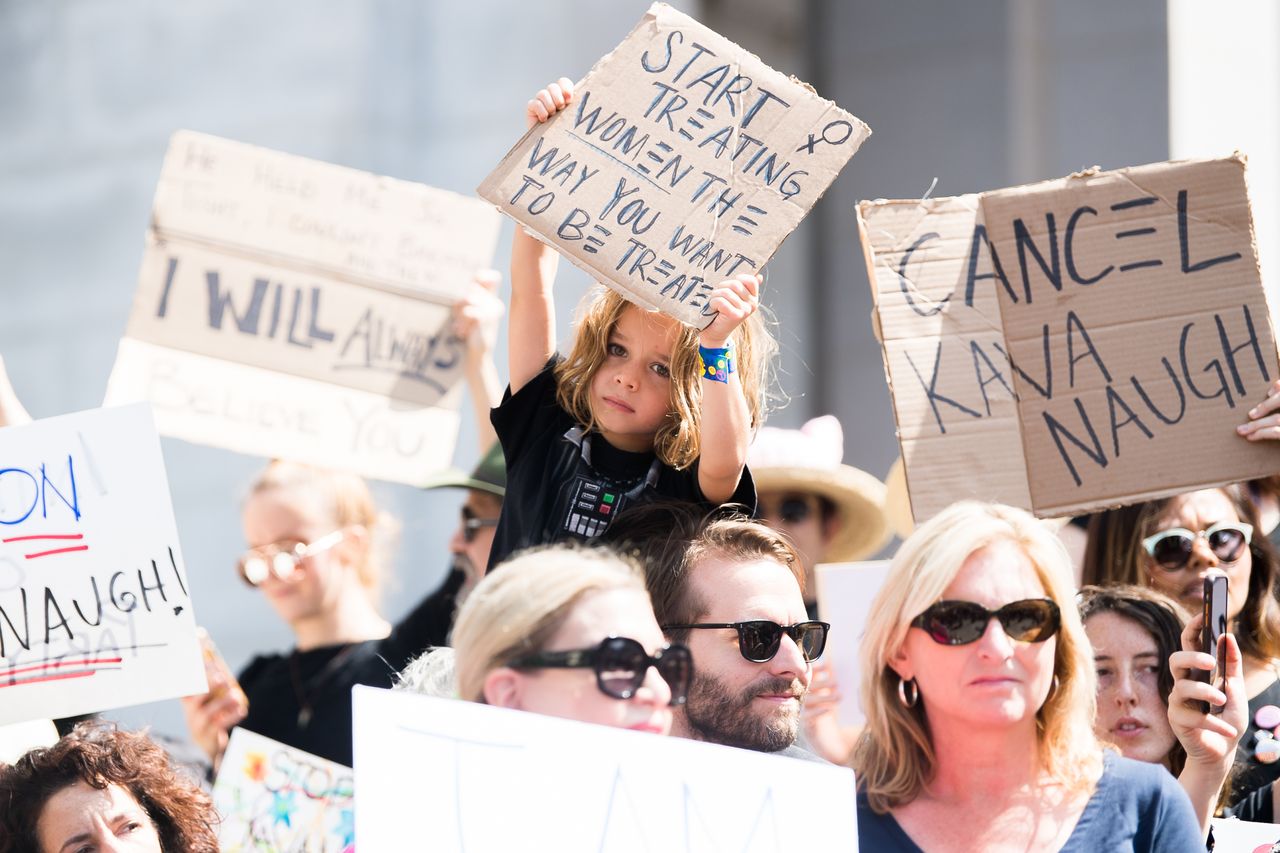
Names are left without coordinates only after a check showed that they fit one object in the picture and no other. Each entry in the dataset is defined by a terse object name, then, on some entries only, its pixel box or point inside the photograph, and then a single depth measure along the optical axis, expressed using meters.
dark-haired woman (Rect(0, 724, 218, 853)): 5.59
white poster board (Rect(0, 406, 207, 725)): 6.45
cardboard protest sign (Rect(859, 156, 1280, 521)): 6.86
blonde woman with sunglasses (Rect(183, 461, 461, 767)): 8.42
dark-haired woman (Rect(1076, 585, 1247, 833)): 6.02
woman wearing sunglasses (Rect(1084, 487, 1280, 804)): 6.99
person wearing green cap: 8.46
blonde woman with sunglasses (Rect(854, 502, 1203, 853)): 5.43
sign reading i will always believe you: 8.91
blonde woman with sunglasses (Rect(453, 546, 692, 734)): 4.65
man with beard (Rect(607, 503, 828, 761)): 5.64
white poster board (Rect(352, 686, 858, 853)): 4.55
